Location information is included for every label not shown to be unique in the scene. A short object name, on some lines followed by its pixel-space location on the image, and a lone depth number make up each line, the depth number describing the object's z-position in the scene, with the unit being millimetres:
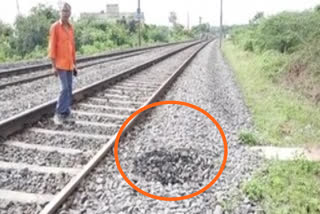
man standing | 4891
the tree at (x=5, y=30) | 26391
